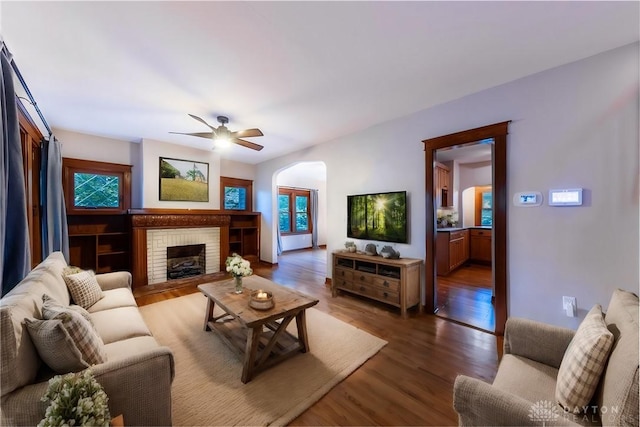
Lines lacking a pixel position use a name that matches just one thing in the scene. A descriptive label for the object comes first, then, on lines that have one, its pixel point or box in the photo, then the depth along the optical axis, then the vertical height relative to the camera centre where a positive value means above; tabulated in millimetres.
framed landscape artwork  4668 +684
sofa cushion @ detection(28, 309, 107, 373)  1140 -611
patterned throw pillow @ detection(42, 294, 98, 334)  1298 -532
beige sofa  1019 -788
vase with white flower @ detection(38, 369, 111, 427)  914 -740
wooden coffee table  1933 -1007
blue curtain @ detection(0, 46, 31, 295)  1774 +93
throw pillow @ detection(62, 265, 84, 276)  2268 -541
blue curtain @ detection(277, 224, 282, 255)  7898 -1066
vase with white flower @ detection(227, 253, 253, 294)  2523 -582
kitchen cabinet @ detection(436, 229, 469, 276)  4836 -796
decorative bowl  2082 -766
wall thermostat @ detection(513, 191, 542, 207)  2389 +135
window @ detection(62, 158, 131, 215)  4094 +504
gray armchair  869 -769
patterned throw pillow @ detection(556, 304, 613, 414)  1016 -678
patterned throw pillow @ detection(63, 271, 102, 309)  2178 -686
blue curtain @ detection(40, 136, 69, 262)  3236 +183
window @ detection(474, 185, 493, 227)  6445 +175
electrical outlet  2203 -867
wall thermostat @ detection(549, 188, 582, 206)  2172 +134
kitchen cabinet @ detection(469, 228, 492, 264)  5738 -784
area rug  1613 -1316
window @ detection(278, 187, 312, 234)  8555 +83
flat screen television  3430 -52
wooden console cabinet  3072 -903
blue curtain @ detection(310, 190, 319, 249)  9250 -224
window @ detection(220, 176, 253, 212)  6024 +521
